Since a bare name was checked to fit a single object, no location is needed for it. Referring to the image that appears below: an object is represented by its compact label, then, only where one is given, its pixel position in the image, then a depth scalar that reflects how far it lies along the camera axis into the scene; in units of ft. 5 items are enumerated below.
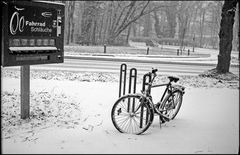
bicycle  17.58
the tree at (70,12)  131.03
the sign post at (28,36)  17.69
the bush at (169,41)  185.51
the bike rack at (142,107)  17.82
